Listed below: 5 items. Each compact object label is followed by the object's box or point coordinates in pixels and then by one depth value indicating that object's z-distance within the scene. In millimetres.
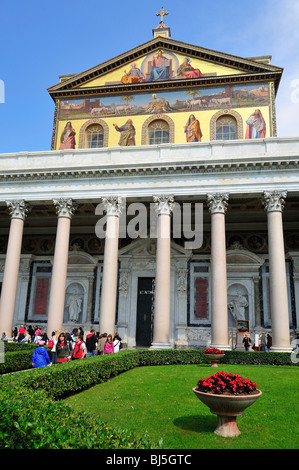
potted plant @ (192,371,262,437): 6430
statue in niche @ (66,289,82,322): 27828
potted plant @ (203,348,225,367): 15516
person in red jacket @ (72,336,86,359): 14380
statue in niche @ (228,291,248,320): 25516
